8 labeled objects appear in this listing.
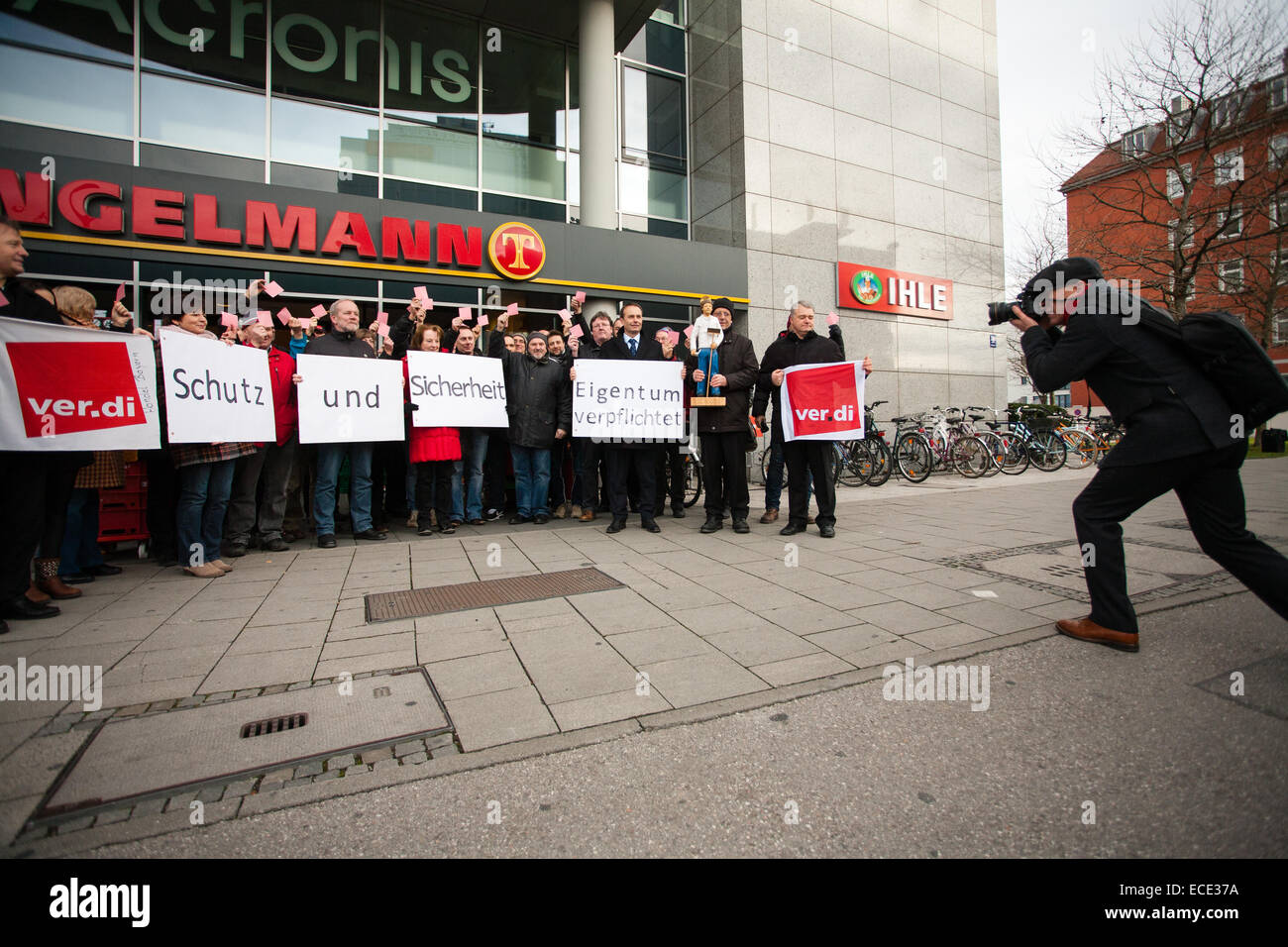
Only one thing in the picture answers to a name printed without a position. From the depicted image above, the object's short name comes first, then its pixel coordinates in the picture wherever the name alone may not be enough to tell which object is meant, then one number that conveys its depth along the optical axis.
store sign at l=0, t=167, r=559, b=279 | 8.70
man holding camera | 2.93
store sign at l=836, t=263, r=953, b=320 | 14.42
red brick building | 15.33
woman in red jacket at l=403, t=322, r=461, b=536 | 6.87
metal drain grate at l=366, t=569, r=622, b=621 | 4.07
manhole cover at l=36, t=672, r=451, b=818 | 2.11
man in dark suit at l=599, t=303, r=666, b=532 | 6.86
